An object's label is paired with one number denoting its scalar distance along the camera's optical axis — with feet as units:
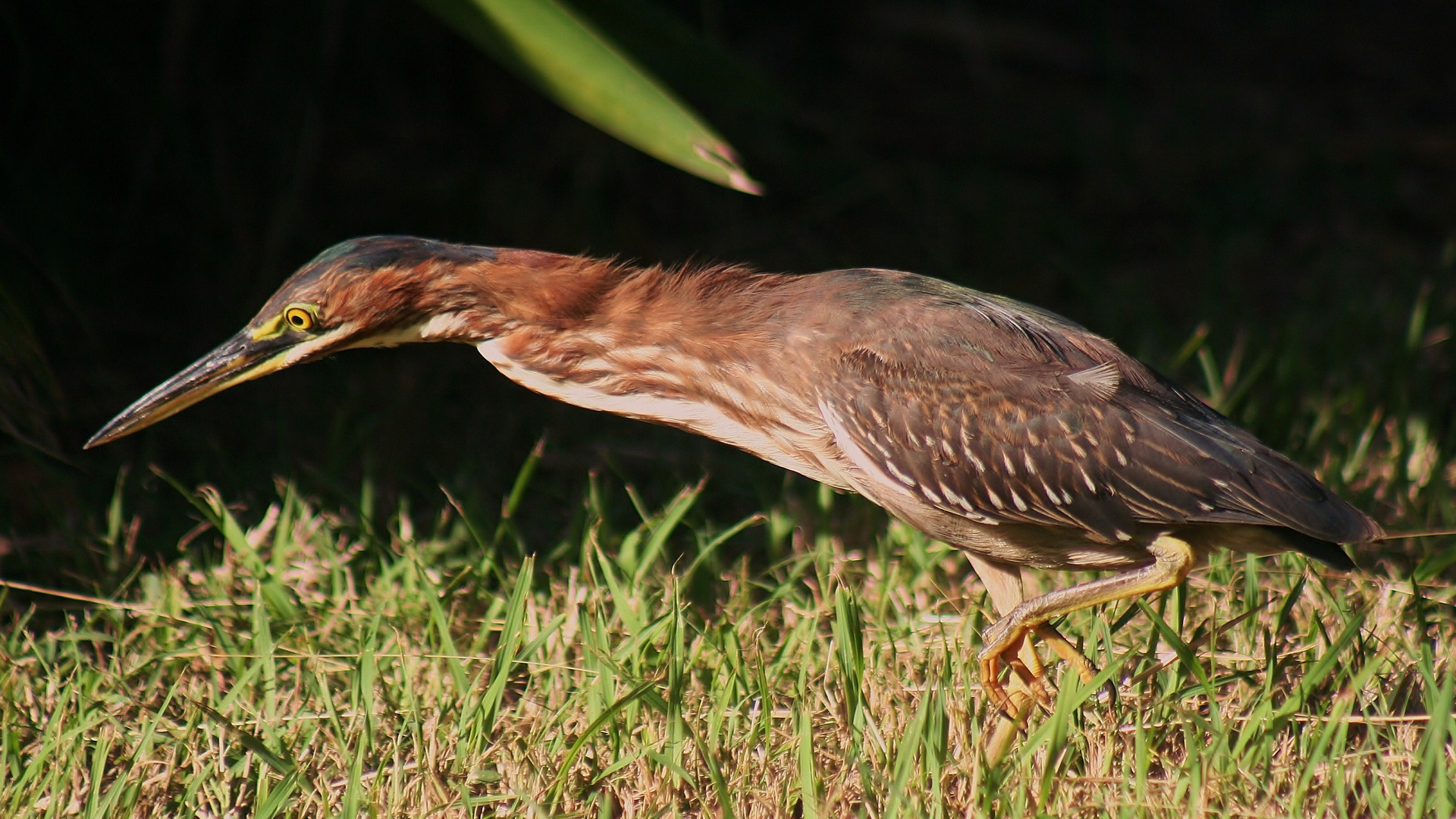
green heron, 21.11
